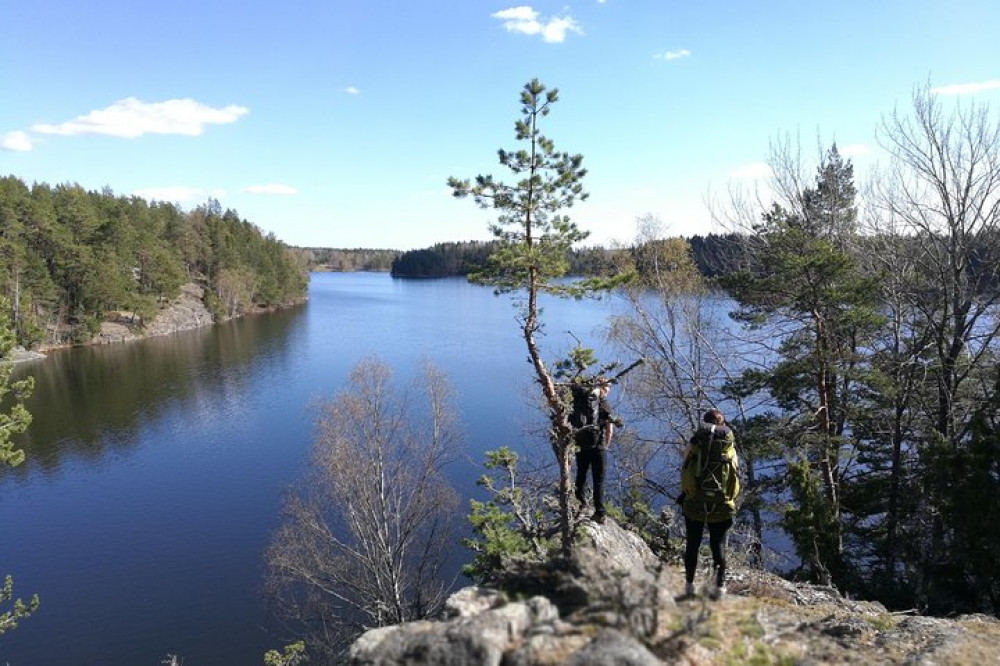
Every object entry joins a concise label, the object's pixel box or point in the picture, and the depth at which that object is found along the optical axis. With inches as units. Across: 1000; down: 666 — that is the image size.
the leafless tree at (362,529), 629.0
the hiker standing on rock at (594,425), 286.0
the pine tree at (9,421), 406.6
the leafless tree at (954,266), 464.4
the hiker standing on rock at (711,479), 227.1
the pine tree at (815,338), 440.5
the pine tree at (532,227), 317.7
